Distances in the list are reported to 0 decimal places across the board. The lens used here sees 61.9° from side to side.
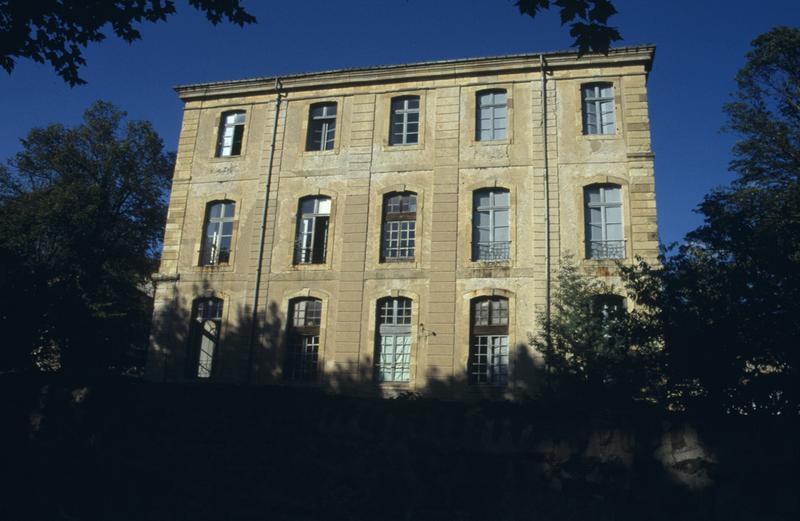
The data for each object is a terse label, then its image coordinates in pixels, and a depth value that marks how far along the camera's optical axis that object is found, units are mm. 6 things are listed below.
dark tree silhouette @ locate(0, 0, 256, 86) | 7746
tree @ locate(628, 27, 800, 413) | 11188
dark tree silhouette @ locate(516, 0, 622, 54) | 6422
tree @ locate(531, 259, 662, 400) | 12758
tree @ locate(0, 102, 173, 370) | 21094
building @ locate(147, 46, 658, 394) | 17906
